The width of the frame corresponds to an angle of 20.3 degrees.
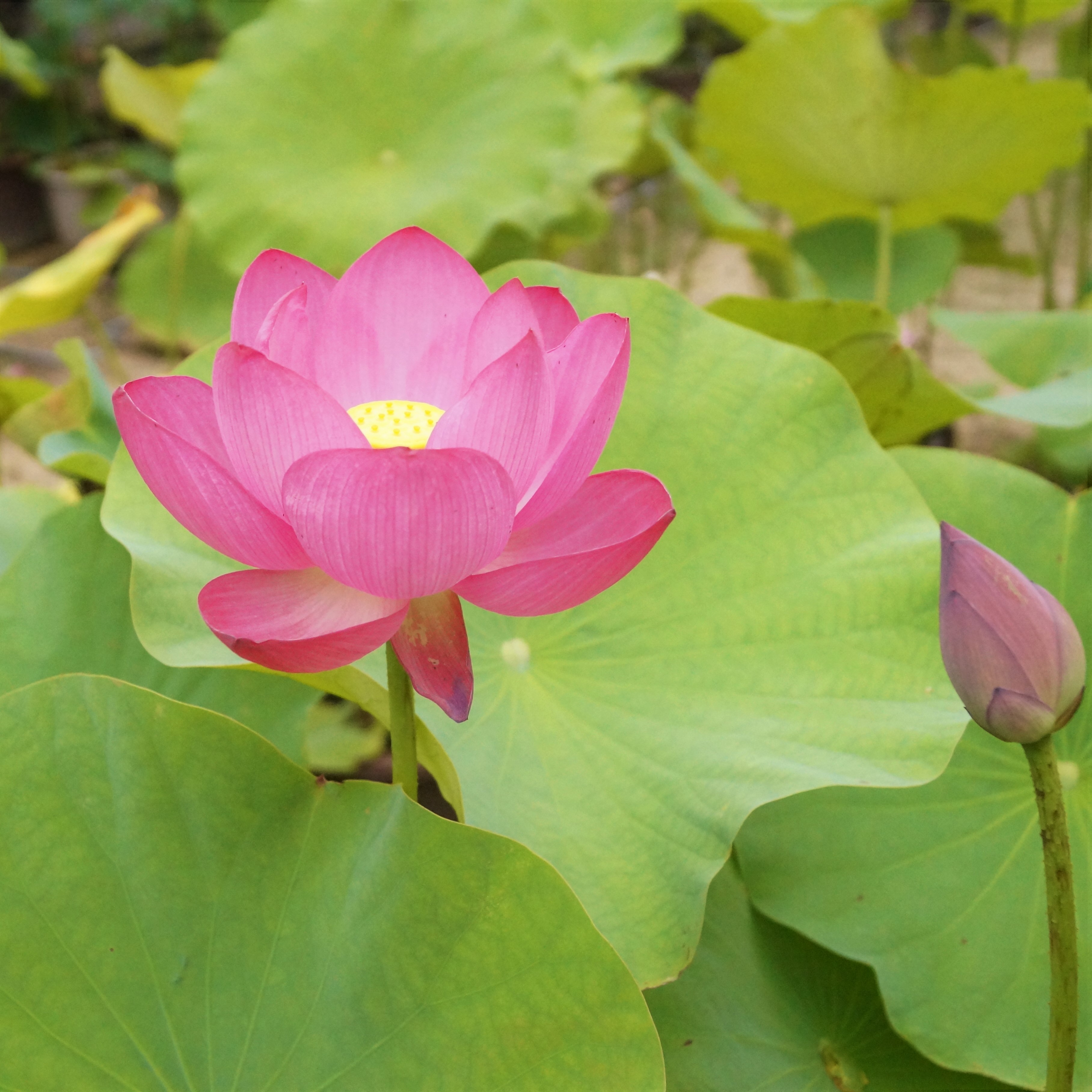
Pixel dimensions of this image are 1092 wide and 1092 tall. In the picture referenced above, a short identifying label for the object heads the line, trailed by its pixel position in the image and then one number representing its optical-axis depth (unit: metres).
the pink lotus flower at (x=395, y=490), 0.99
